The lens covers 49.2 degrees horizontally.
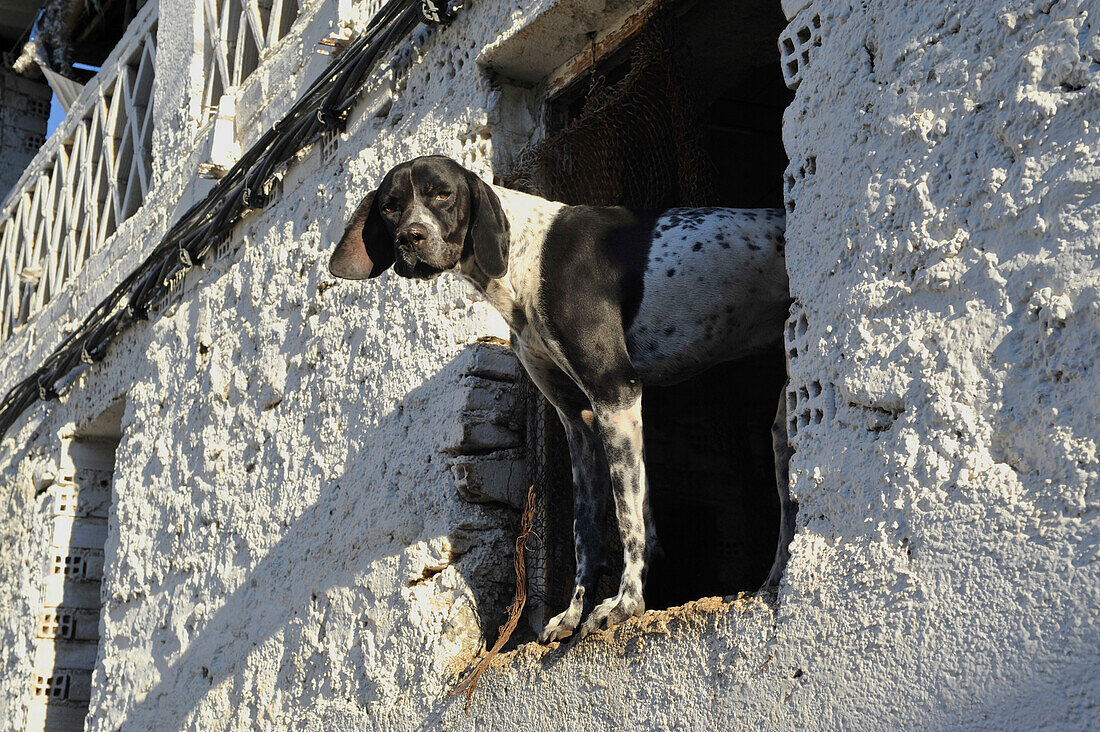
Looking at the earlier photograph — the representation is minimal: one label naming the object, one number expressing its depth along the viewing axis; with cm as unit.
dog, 307
